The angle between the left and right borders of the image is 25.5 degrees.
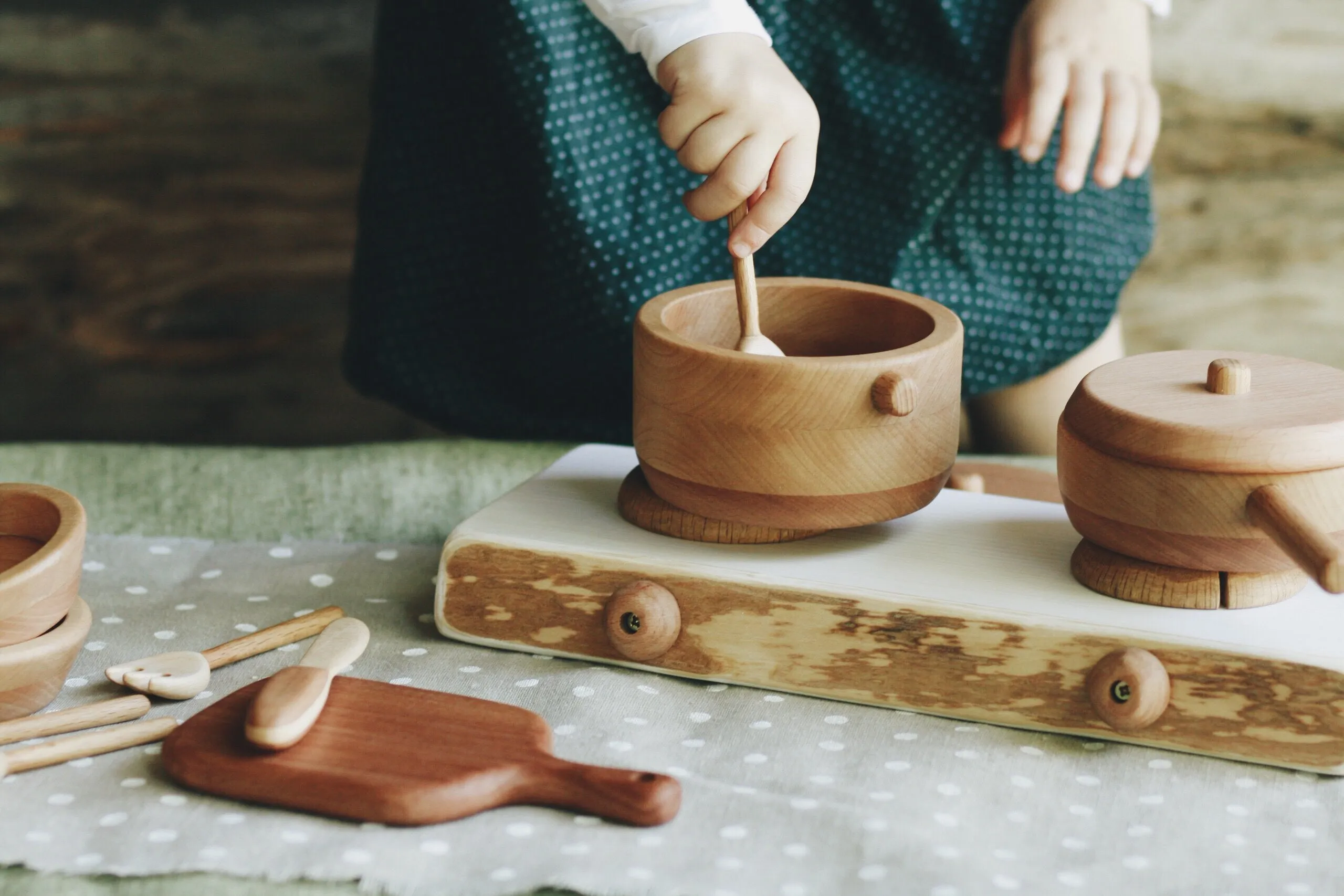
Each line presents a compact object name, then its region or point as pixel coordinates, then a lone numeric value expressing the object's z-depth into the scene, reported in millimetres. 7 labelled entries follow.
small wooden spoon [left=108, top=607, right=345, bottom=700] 908
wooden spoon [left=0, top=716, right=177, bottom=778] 866
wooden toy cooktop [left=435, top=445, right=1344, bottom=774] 883
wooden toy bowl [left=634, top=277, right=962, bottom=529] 896
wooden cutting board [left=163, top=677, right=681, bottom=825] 849
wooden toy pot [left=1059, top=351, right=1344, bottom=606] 868
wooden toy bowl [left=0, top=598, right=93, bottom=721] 877
